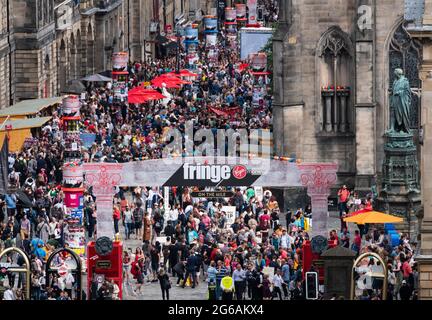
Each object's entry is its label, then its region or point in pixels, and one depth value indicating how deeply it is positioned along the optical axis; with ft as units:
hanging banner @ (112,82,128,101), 351.46
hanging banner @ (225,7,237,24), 508.12
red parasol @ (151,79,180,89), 356.89
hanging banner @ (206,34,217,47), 460.83
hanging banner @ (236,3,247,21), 517.96
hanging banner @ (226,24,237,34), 484.46
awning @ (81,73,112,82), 373.59
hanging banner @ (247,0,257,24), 510.17
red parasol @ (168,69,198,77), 374.84
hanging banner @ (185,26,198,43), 437.58
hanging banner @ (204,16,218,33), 474.08
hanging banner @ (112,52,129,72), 368.48
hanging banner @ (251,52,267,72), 366.63
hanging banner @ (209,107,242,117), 345.23
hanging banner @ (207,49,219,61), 434.14
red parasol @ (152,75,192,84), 360.07
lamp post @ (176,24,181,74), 391.75
